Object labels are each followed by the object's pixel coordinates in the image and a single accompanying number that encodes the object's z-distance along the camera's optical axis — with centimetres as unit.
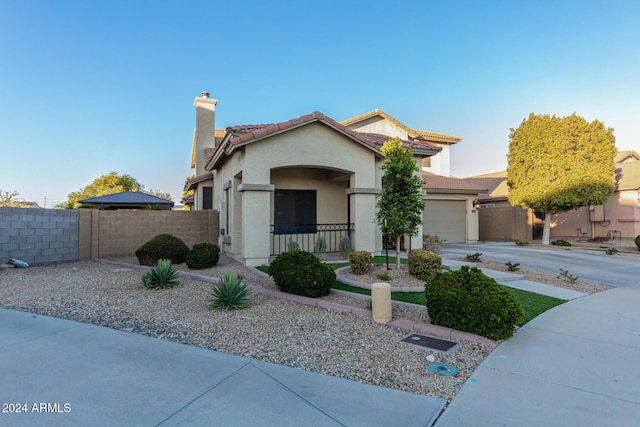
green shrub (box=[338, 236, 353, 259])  1194
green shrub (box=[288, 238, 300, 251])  1111
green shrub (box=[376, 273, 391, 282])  831
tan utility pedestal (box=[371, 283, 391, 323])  580
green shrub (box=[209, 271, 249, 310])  640
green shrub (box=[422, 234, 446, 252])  1445
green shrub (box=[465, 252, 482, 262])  1179
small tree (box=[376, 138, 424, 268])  858
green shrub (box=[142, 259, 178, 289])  793
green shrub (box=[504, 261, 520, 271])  1020
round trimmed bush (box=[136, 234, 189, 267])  1107
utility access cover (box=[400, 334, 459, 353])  474
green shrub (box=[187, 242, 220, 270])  1016
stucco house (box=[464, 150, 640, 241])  2120
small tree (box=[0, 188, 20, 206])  2891
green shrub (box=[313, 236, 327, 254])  1232
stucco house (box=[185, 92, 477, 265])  1052
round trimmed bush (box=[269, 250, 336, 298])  704
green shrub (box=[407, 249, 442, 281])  838
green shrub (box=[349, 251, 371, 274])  884
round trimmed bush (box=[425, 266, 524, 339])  493
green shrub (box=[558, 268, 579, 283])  937
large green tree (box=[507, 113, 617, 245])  1803
